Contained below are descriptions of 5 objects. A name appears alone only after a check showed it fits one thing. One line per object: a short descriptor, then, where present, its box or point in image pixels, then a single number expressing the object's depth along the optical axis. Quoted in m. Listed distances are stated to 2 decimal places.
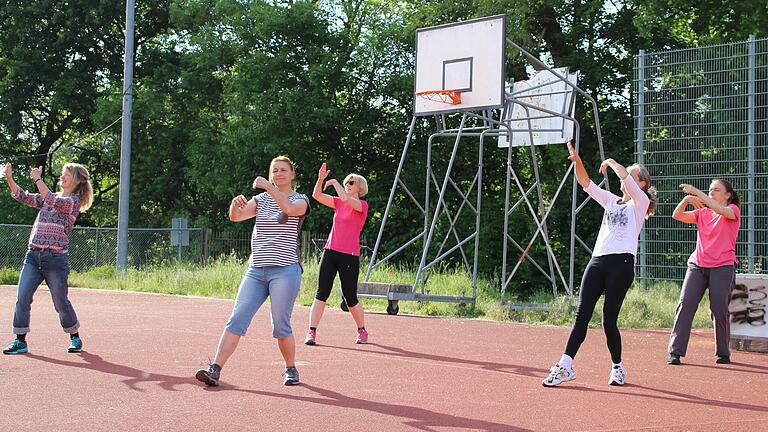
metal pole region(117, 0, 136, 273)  25.98
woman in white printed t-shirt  8.54
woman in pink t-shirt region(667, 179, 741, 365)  10.60
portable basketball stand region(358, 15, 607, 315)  16.56
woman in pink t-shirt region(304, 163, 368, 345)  11.52
